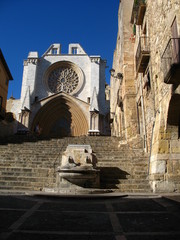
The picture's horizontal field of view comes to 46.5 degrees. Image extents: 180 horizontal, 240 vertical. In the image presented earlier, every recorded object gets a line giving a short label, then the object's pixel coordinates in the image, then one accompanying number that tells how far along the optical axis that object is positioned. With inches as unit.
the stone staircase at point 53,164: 283.1
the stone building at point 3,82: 802.8
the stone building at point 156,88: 235.2
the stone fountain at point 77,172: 247.0
